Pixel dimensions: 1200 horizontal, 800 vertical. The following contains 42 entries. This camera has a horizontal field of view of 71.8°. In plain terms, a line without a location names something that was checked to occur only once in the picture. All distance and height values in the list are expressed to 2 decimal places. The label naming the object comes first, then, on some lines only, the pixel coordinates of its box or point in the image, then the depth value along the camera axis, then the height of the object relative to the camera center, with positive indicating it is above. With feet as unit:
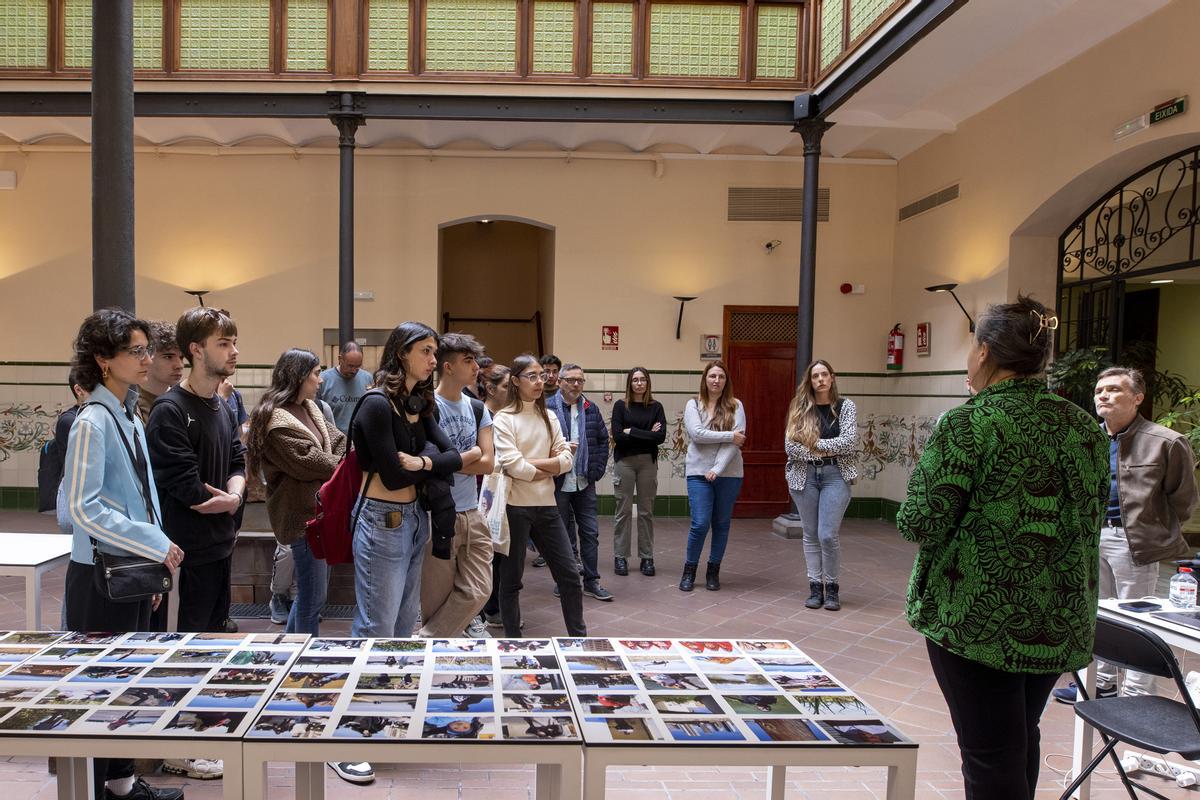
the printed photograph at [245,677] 7.35 -2.96
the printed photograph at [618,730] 6.36 -2.92
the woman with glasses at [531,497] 14.98 -2.57
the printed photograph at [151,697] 6.83 -2.94
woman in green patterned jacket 6.95 -1.52
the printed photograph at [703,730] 6.42 -2.94
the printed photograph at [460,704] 6.86 -2.95
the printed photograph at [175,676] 7.31 -2.96
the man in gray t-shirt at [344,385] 24.30 -1.04
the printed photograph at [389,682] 7.32 -2.97
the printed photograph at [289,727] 6.27 -2.91
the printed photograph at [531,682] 7.42 -2.99
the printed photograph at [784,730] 6.48 -2.95
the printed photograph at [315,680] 7.32 -2.96
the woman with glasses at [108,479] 8.46 -1.41
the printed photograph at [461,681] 7.43 -2.98
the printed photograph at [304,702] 6.78 -2.94
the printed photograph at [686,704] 7.00 -2.97
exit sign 19.74 +6.27
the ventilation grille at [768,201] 34.12 +6.53
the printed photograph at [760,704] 7.09 -2.99
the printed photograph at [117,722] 6.28 -2.92
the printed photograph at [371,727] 6.31 -2.92
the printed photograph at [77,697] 6.80 -2.94
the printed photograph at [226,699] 6.81 -2.93
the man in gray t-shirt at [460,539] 12.58 -2.90
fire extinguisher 33.32 +0.54
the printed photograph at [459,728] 6.37 -2.93
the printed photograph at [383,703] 6.81 -2.95
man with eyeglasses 20.34 -3.09
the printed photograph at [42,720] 6.29 -2.92
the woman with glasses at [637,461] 22.85 -2.88
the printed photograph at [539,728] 6.40 -2.94
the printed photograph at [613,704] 6.93 -2.96
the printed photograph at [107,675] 7.29 -2.95
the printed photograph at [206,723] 6.28 -2.91
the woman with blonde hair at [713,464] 21.38 -2.71
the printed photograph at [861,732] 6.52 -2.98
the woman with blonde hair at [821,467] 19.45 -2.49
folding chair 8.93 -4.05
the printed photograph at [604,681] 7.50 -2.99
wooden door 34.17 -0.99
